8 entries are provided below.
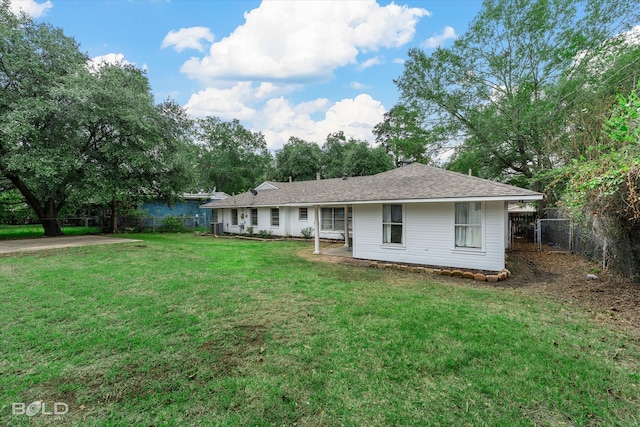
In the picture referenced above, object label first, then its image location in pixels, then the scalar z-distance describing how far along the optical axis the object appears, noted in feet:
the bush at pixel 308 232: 54.90
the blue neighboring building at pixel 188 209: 80.79
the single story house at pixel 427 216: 26.50
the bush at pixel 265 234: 59.26
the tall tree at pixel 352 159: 91.76
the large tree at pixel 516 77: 43.11
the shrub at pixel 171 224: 72.84
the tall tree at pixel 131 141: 47.85
